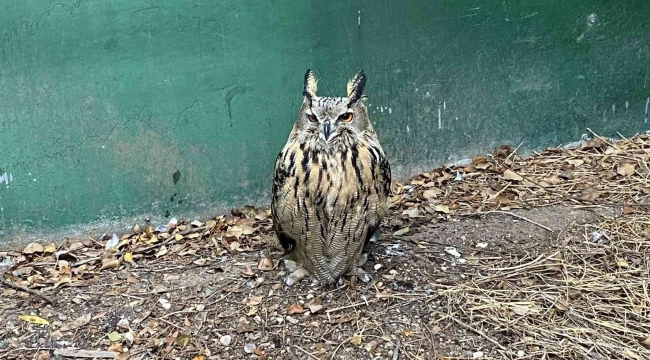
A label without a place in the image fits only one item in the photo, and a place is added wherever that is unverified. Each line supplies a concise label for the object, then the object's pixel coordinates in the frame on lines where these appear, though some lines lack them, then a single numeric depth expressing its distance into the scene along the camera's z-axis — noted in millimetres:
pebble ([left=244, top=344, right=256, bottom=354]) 3239
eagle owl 3227
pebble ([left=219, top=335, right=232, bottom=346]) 3283
